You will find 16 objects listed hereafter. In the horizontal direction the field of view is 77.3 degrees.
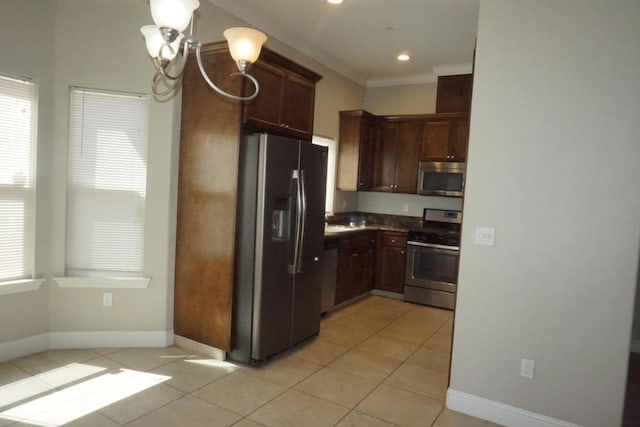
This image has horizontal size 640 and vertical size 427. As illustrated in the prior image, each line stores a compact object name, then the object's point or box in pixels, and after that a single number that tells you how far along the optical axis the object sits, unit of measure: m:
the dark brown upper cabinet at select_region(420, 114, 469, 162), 5.23
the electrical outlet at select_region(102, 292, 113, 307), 3.35
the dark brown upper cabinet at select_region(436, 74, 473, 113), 5.30
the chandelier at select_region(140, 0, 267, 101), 1.58
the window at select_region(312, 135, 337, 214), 5.64
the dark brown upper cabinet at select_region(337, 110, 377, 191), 5.56
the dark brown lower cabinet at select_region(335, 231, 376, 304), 4.82
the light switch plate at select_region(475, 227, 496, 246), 2.59
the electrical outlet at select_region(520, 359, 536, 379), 2.48
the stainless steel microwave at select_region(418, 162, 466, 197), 5.25
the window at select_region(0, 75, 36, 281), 2.94
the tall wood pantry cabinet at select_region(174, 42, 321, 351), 3.10
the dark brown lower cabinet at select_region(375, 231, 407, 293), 5.41
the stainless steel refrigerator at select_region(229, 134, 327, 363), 3.09
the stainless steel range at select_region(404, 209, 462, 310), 5.04
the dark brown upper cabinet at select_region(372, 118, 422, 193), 5.57
